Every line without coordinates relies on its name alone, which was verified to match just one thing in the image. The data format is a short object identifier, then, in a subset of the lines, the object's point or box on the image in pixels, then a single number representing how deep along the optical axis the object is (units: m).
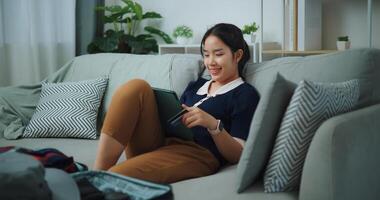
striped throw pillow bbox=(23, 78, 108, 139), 2.13
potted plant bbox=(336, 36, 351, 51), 2.49
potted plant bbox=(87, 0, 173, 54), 3.19
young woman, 1.46
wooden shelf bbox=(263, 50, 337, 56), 2.48
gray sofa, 1.12
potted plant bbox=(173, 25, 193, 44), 3.06
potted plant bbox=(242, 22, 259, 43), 2.81
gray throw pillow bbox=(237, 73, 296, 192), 1.23
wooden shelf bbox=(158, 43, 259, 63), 3.03
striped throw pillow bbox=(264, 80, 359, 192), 1.19
